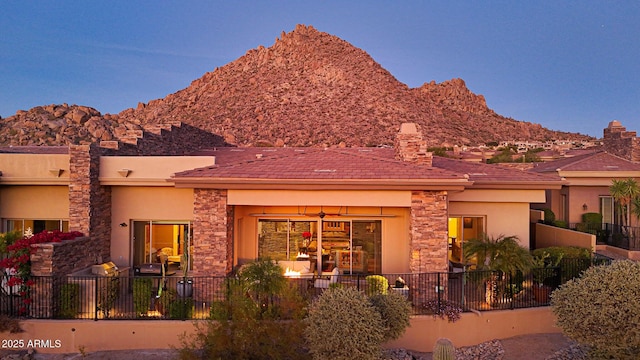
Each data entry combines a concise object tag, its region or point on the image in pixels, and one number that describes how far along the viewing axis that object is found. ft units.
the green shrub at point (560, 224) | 56.80
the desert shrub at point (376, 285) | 34.53
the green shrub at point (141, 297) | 33.53
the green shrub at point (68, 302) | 33.94
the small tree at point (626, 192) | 53.58
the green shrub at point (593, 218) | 58.08
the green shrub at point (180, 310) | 33.30
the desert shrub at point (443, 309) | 33.78
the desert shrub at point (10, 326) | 32.27
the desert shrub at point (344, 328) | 24.27
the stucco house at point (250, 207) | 39.45
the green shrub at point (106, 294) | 34.16
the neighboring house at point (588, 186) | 58.59
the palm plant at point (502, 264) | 35.86
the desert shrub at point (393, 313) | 27.40
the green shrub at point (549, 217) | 58.75
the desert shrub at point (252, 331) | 25.30
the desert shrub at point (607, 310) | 24.73
